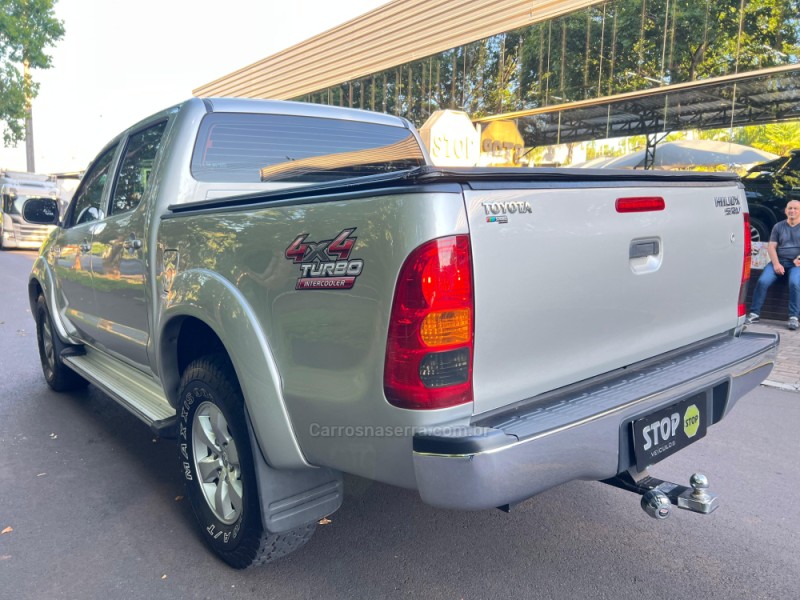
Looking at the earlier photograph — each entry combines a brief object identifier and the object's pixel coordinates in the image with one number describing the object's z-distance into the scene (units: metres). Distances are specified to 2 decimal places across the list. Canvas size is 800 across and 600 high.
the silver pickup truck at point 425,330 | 1.91
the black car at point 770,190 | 8.17
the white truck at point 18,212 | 21.14
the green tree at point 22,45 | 24.28
